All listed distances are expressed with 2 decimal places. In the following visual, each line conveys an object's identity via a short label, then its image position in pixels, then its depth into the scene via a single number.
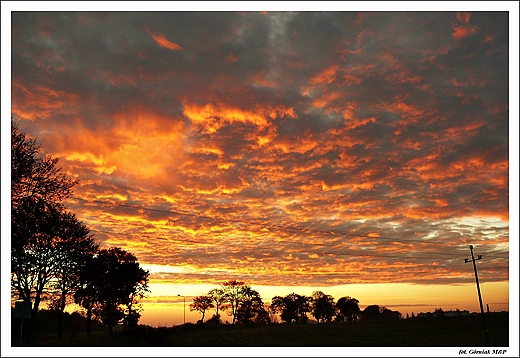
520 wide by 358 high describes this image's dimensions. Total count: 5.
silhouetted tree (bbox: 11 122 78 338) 42.62
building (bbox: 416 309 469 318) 192.75
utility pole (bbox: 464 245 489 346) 84.06
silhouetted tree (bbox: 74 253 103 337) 79.88
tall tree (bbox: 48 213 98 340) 61.43
